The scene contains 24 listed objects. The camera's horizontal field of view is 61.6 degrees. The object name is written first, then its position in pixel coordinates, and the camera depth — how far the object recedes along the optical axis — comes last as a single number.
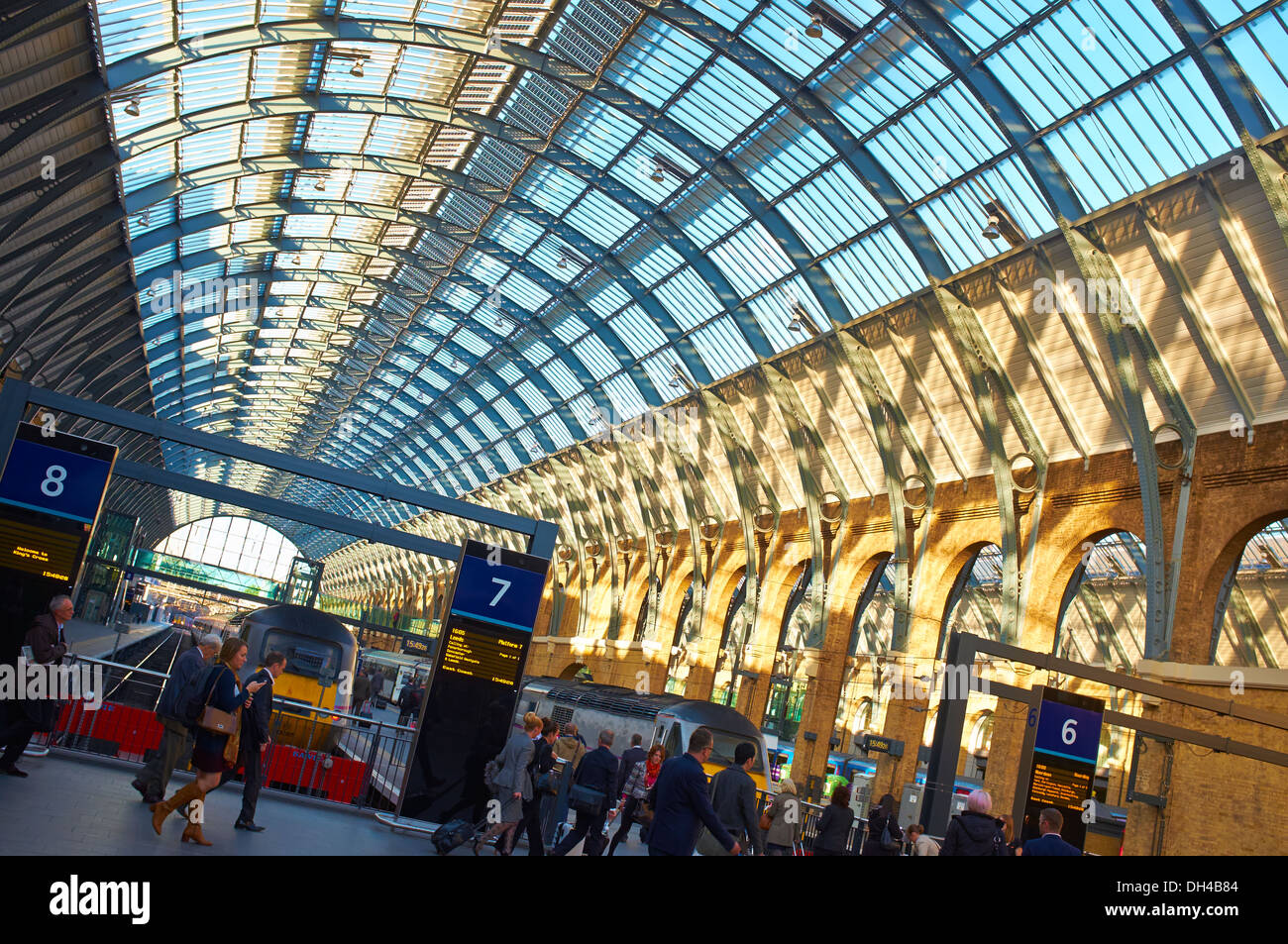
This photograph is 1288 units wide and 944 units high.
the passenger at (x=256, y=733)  11.42
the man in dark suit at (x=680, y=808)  8.59
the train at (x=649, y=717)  24.45
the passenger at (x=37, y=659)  11.56
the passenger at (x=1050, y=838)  9.41
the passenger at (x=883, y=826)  18.30
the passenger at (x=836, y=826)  14.17
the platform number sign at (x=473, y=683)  14.33
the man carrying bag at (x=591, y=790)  13.55
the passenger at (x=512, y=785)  12.73
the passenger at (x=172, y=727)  11.10
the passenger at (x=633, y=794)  14.23
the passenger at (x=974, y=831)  10.53
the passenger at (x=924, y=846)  12.88
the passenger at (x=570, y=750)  17.88
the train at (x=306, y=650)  27.55
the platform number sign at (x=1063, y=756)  15.29
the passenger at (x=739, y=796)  9.52
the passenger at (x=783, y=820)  14.70
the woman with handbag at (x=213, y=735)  9.88
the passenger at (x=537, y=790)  13.09
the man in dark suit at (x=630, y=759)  16.39
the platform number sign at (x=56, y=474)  13.64
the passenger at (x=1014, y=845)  14.54
